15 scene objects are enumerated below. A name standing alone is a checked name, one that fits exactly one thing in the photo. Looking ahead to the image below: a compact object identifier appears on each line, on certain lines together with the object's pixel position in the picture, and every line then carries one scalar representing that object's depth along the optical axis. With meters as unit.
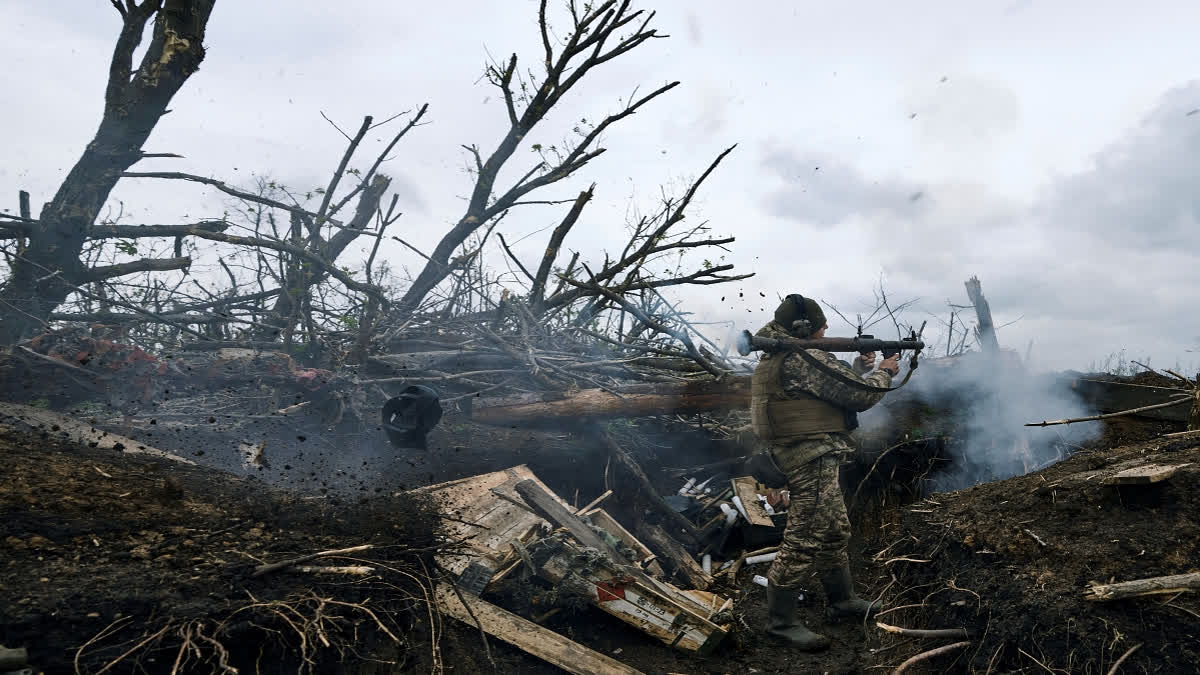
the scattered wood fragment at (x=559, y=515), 5.55
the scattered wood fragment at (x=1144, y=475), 3.09
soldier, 4.79
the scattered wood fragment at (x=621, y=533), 5.99
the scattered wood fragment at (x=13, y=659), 2.32
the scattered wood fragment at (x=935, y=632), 3.22
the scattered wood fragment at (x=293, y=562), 3.15
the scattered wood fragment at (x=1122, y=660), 2.45
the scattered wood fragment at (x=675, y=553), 6.16
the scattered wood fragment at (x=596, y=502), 6.39
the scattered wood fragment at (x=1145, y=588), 2.57
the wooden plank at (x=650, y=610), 4.60
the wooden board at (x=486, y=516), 4.74
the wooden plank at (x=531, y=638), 4.03
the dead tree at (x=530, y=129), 9.20
